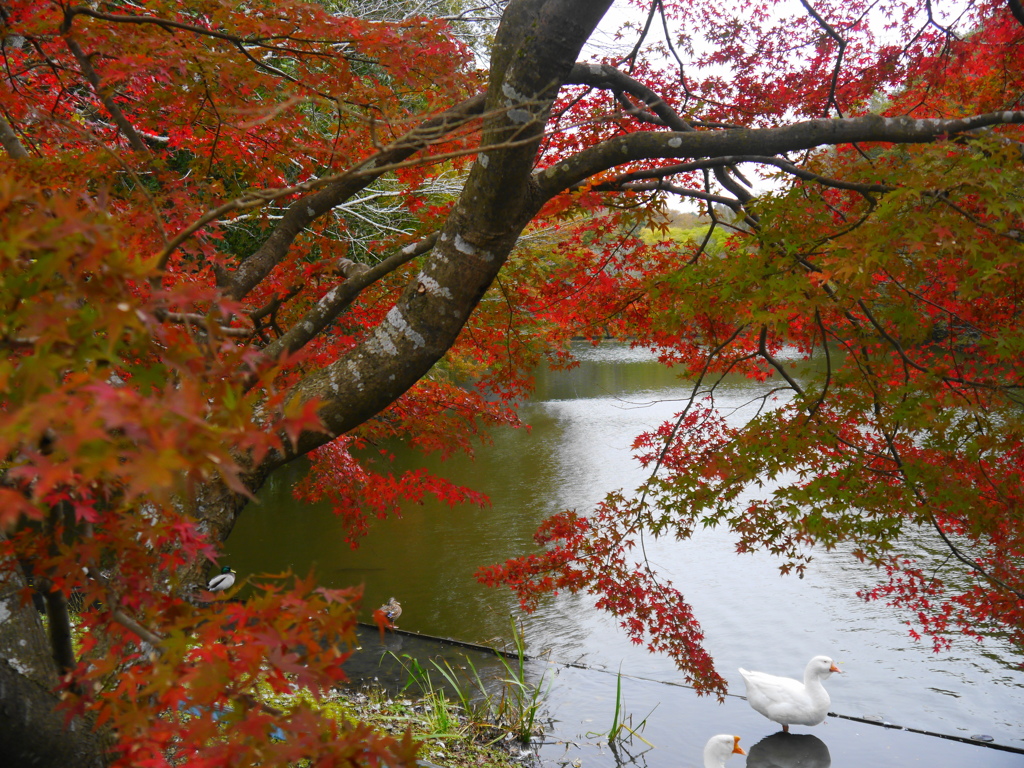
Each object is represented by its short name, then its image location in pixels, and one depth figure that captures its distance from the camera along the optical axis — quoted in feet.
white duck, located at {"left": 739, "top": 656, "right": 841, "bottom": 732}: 13.58
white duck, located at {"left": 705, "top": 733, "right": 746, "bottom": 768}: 11.97
